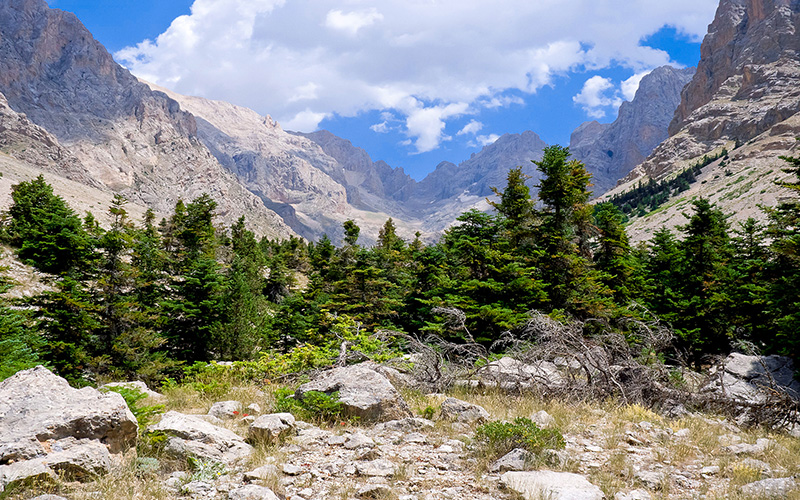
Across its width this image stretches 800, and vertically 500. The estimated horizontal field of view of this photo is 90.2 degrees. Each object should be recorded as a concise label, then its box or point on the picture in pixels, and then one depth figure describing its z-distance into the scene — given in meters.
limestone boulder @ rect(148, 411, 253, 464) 4.84
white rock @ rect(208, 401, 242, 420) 6.88
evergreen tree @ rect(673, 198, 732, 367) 19.83
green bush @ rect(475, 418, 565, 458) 5.41
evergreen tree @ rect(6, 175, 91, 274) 18.51
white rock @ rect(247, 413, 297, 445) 5.57
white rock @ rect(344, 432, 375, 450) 5.57
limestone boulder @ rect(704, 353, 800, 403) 10.05
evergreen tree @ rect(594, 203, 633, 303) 20.14
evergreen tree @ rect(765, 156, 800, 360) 13.49
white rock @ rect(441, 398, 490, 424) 6.73
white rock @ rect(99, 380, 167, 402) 8.83
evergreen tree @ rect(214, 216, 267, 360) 19.33
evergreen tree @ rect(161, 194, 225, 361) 19.62
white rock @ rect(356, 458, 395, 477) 4.77
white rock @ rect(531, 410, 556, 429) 6.58
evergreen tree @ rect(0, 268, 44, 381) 8.30
